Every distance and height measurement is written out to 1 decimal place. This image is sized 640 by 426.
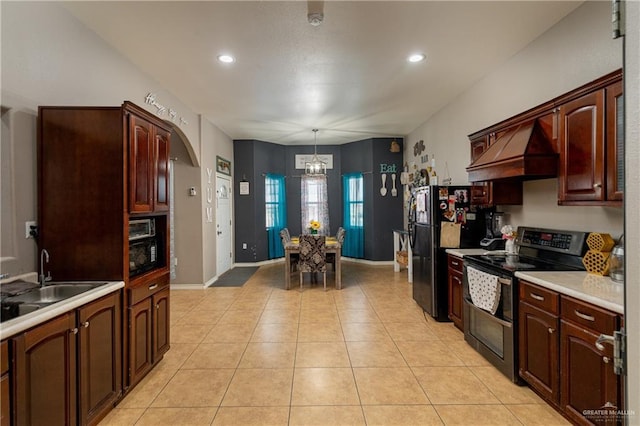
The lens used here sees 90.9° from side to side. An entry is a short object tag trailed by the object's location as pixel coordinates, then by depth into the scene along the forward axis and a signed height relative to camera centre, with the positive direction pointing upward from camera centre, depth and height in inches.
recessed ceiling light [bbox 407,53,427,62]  127.6 +62.8
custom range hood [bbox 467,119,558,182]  97.1 +17.5
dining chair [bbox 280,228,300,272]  219.1 -32.3
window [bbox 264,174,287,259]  298.4 +0.0
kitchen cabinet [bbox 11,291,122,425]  58.9 -33.6
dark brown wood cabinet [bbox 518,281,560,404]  81.0 -36.0
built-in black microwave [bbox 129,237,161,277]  98.0 -14.2
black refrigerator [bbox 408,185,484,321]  146.1 -9.3
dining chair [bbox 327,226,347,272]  218.2 -21.8
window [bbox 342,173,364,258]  296.7 -3.6
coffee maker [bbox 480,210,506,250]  135.6 -10.1
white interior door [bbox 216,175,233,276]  248.1 -10.9
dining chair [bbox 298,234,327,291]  200.7 -27.4
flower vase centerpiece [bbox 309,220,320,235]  228.4 -12.0
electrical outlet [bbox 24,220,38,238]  83.0 -3.6
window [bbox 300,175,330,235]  306.8 +8.4
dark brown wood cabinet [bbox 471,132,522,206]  126.5 +7.1
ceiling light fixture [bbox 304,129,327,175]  243.9 +37.0
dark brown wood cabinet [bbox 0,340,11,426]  53.6 -29.7
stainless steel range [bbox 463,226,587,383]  96.7 -25.0
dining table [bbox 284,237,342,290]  207.0 -29.3
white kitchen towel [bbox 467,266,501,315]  102.7 -27.7
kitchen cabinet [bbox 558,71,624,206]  77.0 +17.0
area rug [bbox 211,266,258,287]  224.7 -51.2
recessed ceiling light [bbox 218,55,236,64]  126.2 +62.3
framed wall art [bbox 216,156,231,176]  245.0 +37.4
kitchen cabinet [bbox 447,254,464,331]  134.6 -35.5
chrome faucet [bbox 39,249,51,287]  82.2 -12.9
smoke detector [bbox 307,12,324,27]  84.5 +52.9
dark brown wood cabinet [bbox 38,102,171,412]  86.0 +6.2
